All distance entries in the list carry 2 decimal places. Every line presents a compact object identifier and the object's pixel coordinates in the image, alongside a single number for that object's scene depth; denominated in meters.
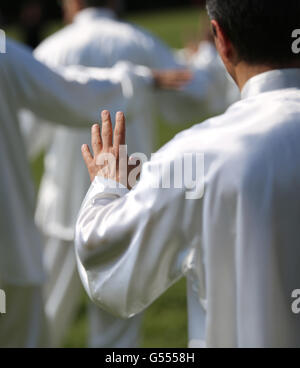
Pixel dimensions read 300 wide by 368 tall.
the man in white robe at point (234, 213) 3.59
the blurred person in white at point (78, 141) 8.73
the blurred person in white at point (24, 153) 6.52
